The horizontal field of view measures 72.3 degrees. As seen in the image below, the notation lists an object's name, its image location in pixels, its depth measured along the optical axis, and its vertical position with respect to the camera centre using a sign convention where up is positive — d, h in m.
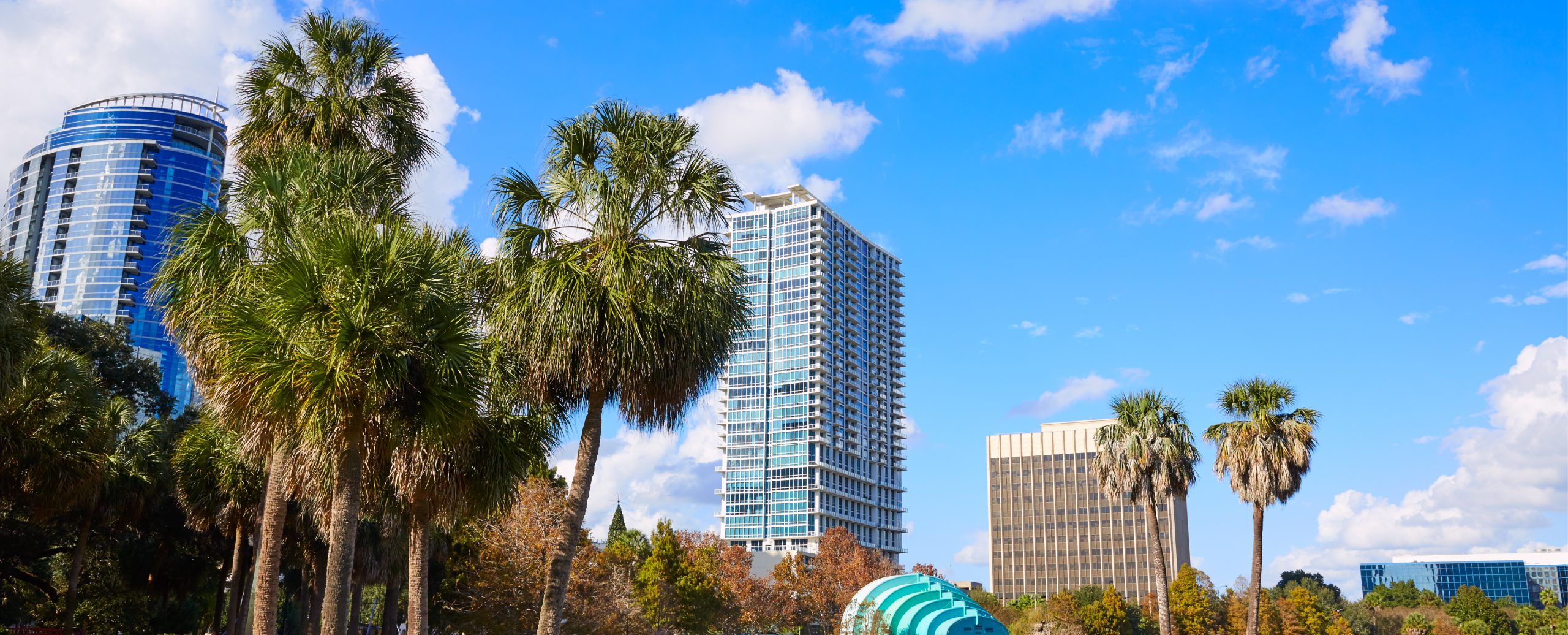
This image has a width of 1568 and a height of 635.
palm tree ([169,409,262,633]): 29.19 +3.07
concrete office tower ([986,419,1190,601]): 188.88 +12.40
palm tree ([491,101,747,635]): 18.44 +5.41
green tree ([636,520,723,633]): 55.78 +0.59
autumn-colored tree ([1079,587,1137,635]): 86.75 -0.52
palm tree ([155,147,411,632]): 15.81 +5.22
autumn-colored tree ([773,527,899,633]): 95.94 +2.03
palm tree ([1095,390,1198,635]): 45.00 +6.40
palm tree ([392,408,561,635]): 19.17 +2.21
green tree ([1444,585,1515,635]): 105.50 +0.55
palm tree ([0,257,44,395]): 18.05 +4.56
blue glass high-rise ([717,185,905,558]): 180.12 +35.17
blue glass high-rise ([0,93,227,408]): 161.00 +58.48
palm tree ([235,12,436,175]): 22.62 +10.35
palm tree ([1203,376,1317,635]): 43.59 +6.60
